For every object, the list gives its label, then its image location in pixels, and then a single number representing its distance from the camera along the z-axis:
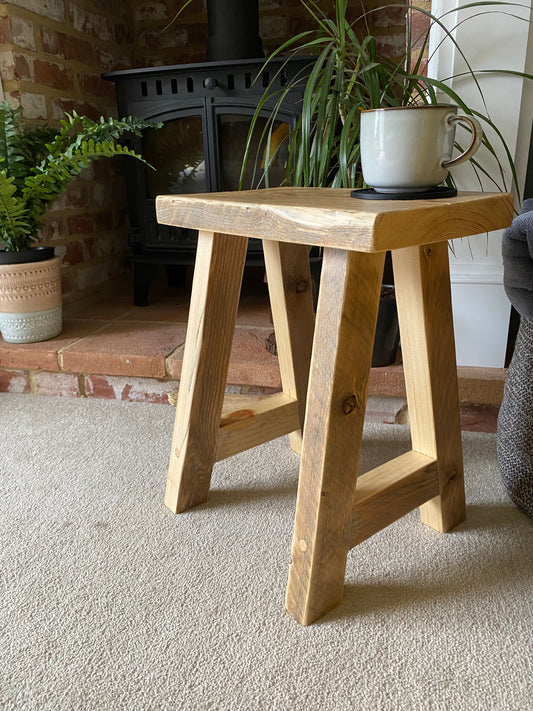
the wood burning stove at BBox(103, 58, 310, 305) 1.46
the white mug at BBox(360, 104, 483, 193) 0.70
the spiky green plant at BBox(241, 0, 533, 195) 1.00
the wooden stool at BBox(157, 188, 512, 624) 0.65
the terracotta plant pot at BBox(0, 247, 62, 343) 1.39
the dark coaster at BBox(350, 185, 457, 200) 0.73
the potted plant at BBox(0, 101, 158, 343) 1.31
